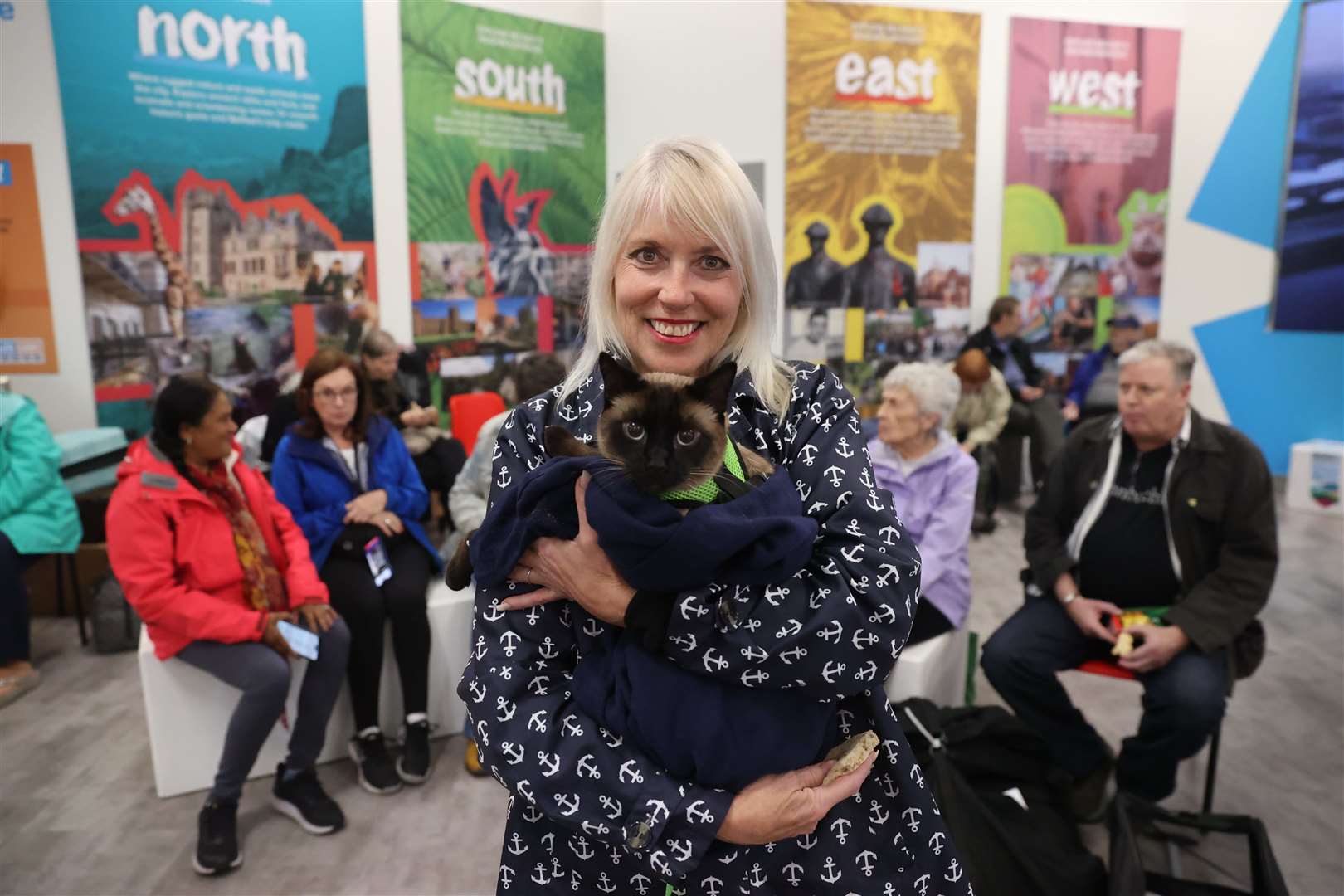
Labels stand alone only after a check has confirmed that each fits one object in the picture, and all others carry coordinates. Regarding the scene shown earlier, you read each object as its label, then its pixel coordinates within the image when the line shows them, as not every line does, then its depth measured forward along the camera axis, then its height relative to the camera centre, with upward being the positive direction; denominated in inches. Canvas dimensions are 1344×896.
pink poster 285.0 +45.8
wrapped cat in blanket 43.4 -11.9
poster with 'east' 263.9 +42.7
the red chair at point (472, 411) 214.8 -23.7
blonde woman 44.0 -16.6
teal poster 190.5 +30.3
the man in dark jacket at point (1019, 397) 273.4 -27.4
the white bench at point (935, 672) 117.8 -52.1
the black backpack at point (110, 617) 175.2 -60.8
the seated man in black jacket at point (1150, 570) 113.0 -36.9
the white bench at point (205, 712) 125.3 -60.0
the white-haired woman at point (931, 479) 128.6 -26.4
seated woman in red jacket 113.8 -37.7
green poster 231.8 +40.2
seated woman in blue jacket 135.7 -36.4
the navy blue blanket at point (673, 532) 42.6 -11.1
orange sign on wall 187.6 +10.4
